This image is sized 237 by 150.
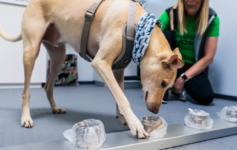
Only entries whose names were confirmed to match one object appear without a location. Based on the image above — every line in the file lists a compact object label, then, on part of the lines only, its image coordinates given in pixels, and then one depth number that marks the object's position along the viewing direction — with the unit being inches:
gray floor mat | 37.7
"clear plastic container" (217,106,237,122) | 47.8
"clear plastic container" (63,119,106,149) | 30.6
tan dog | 36.5
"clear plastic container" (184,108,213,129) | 41.9
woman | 75.1
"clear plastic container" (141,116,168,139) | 35.3
